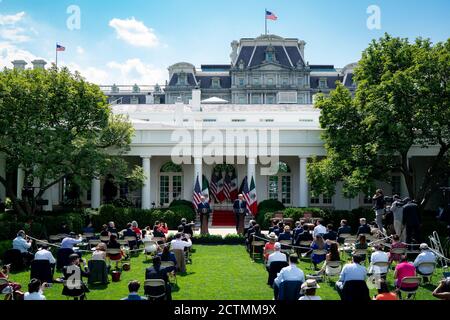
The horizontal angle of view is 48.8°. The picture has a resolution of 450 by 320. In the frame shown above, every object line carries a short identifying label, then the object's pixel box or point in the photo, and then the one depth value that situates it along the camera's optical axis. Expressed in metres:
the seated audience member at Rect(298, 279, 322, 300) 9.81
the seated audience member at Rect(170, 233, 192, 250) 17.14
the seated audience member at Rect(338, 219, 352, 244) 21.61
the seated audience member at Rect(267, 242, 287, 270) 14.41
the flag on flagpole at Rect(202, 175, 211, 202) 30.29
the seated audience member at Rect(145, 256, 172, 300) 12.77
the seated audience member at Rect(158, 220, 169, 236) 21.67
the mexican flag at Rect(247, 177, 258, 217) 29.16
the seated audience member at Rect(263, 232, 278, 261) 17.04
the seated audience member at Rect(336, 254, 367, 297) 11.59
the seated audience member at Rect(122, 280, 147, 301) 10.34
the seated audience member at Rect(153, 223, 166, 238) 20.44
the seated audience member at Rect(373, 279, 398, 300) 9.93
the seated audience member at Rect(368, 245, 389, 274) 14.31
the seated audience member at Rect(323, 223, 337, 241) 19.55
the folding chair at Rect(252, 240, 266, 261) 19.70
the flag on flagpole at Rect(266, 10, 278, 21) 60.21
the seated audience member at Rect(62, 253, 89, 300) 12.68
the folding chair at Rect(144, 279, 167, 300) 11.94
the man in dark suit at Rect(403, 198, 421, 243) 19.09
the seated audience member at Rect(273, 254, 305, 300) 11.76
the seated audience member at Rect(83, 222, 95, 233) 21.88
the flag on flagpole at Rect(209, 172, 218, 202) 36.12
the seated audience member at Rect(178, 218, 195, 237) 21.95
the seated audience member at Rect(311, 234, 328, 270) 17.27
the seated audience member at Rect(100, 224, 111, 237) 20.03
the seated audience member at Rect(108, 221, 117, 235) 20.59
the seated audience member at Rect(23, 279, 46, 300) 9.96
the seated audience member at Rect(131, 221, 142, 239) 21.61
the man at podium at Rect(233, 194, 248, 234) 26.72
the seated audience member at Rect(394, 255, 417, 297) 12.95
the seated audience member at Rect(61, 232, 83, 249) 16.59
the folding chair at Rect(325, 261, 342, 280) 14.64
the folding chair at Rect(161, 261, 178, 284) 14.36
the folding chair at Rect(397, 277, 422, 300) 12.40
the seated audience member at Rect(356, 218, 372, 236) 20.54
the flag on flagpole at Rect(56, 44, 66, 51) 42.11
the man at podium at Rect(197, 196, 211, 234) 26.45
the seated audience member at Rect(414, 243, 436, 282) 14.62
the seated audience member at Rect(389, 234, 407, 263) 16.58
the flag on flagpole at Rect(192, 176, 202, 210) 29.61
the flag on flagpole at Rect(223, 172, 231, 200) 35.97
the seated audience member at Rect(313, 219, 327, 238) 20.09
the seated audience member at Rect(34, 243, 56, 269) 14.30
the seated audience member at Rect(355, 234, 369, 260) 16.60
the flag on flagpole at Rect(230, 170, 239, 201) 35.94
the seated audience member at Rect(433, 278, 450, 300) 10.98
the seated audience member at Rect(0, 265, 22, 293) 11.86
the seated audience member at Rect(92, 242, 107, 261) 15.36
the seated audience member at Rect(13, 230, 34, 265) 17.22
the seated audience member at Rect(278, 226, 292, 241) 19.41
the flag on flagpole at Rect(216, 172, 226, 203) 36.04
